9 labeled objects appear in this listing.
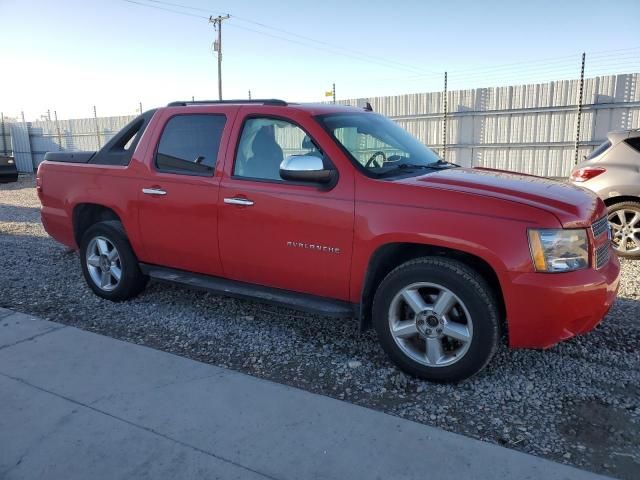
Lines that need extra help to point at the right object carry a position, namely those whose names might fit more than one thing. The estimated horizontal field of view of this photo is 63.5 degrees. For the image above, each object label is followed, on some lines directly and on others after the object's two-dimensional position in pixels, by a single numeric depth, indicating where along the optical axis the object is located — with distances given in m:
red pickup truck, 3.14
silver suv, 6.30
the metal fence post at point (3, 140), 26.86
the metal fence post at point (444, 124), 14.10
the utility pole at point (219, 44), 32.72
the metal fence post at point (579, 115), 12.09
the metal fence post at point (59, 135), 25.11
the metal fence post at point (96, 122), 23.44
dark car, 18.81
